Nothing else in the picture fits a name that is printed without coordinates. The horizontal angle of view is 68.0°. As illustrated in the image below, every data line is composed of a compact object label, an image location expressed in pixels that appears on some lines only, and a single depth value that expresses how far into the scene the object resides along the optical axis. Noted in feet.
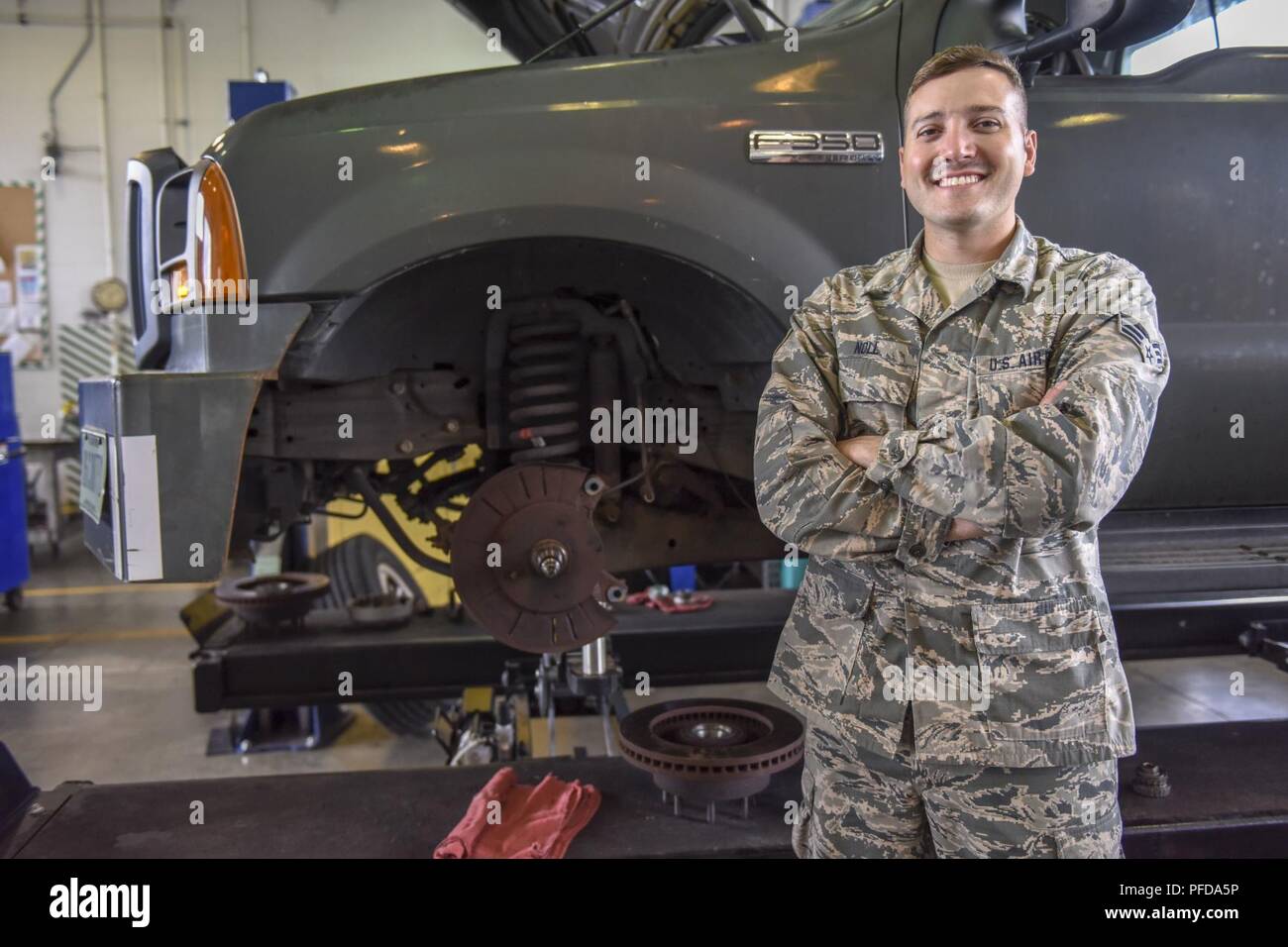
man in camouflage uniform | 4.59
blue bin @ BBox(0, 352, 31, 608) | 18.17
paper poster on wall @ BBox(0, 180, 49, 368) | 29.55
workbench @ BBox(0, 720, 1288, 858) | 6.95
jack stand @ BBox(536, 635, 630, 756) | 9.35
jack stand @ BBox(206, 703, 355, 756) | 12.19
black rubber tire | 14.06
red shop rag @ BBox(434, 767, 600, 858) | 6.80
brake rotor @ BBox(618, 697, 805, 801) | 7.06
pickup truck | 6.63
